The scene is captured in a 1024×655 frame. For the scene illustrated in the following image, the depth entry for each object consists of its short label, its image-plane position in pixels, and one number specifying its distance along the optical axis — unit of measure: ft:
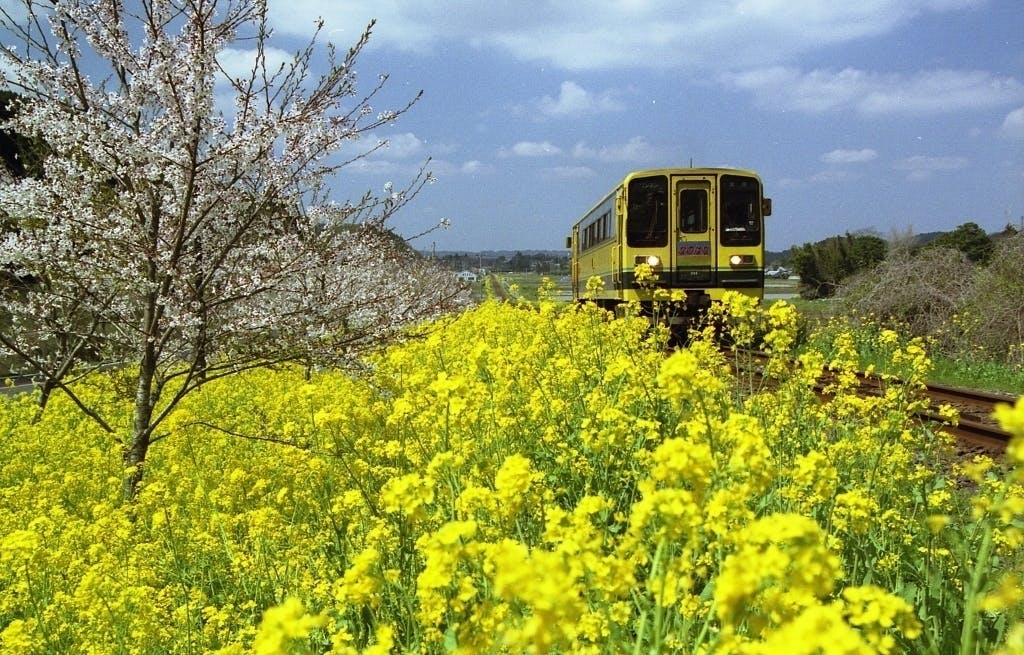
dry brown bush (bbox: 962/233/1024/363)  36.99
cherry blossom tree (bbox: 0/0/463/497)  14.70
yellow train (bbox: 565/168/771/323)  40.24
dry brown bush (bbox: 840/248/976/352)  41.98
